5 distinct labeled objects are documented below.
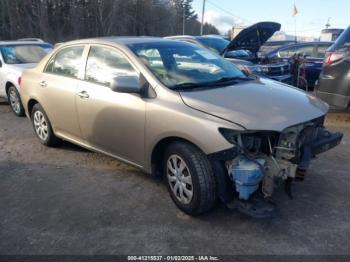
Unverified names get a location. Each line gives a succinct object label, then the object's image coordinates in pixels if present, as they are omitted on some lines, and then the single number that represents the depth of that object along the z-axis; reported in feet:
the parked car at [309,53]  34.78
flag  47.78
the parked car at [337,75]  20.90
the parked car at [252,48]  28.48
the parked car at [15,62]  26.45
